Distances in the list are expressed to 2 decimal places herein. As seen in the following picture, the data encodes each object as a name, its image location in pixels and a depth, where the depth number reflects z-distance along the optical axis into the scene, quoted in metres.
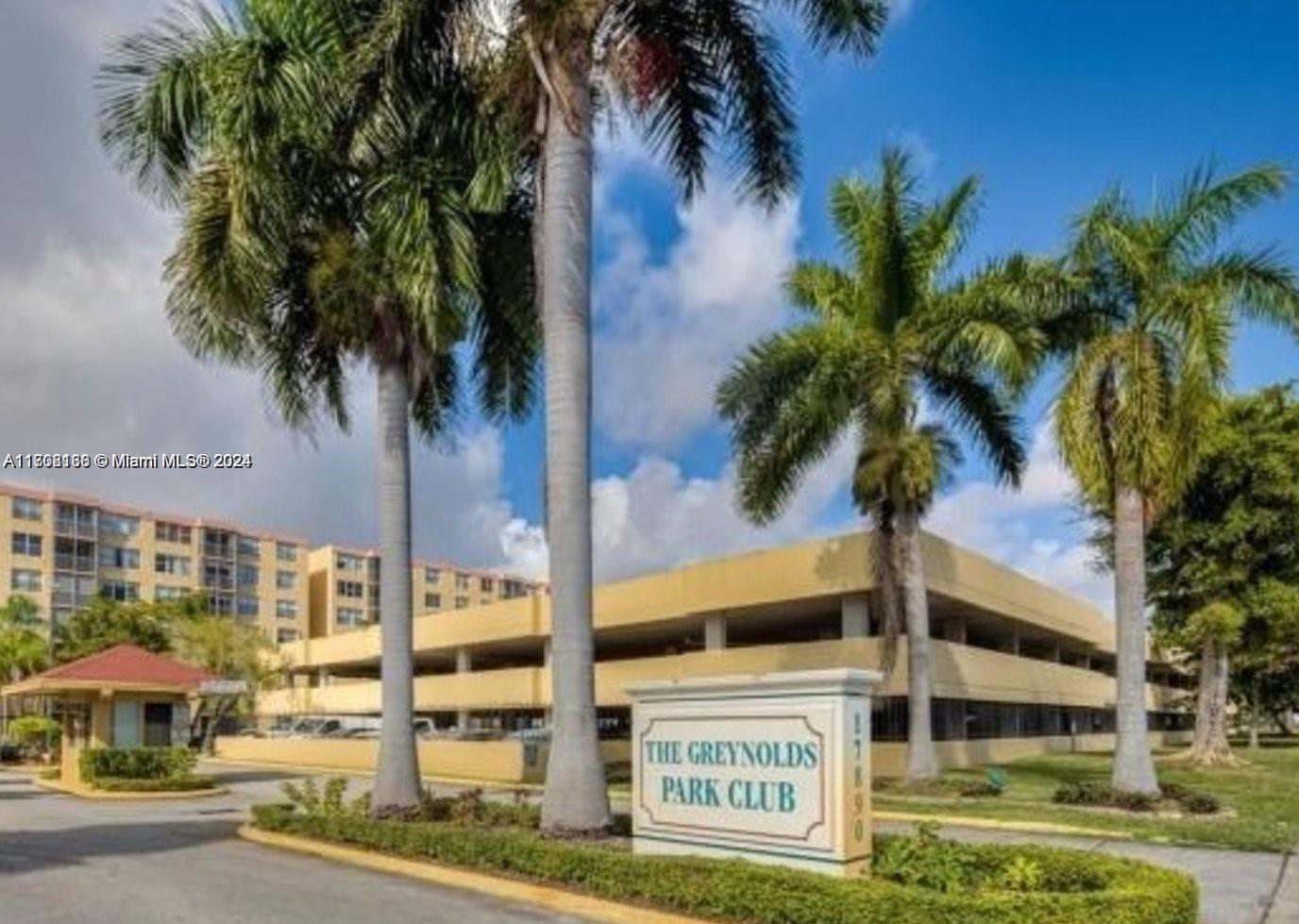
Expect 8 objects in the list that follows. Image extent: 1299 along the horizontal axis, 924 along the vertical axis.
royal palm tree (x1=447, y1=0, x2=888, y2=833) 14.03
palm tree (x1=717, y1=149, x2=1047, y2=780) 24.61
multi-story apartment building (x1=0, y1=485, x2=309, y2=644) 96.62
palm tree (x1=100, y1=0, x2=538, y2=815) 16.77
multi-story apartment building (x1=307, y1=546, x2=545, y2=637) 116.12
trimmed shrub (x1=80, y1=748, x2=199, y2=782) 32.38
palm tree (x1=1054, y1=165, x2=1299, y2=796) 20.58
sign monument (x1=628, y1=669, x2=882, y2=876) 10.55
